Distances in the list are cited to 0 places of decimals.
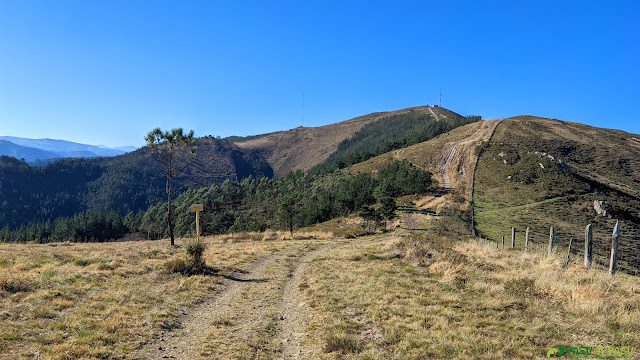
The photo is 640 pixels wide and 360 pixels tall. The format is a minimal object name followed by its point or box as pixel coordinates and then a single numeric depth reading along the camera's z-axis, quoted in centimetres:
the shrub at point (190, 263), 1353
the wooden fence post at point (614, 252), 1073
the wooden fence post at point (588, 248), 1184
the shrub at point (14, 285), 927
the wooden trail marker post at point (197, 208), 1688
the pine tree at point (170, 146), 2320
